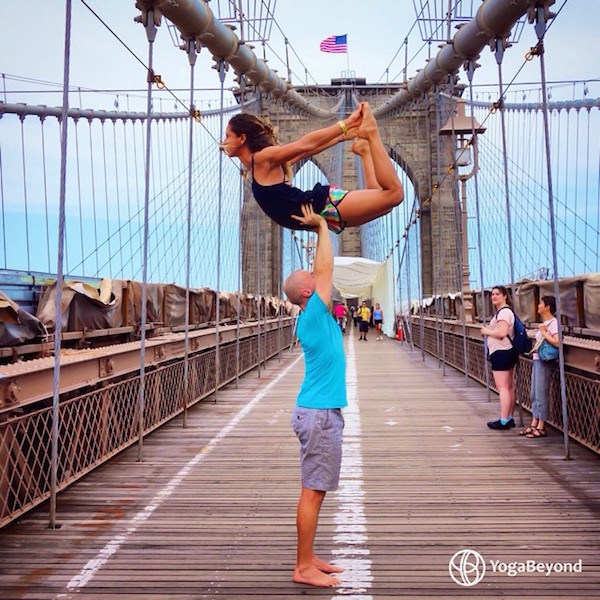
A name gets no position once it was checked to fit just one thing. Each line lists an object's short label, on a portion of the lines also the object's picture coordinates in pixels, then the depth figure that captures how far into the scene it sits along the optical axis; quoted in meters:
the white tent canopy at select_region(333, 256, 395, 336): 27.80
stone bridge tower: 24.77
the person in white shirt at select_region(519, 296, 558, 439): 5.93
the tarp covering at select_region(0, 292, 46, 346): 4.54
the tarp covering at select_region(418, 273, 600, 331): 5.80
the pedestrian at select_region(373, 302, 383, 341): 28.62
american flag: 27.77
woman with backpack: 6.58
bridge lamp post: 12.98
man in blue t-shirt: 3.04
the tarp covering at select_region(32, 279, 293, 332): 6.10
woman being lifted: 2.98
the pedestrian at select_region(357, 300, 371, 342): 25.66
